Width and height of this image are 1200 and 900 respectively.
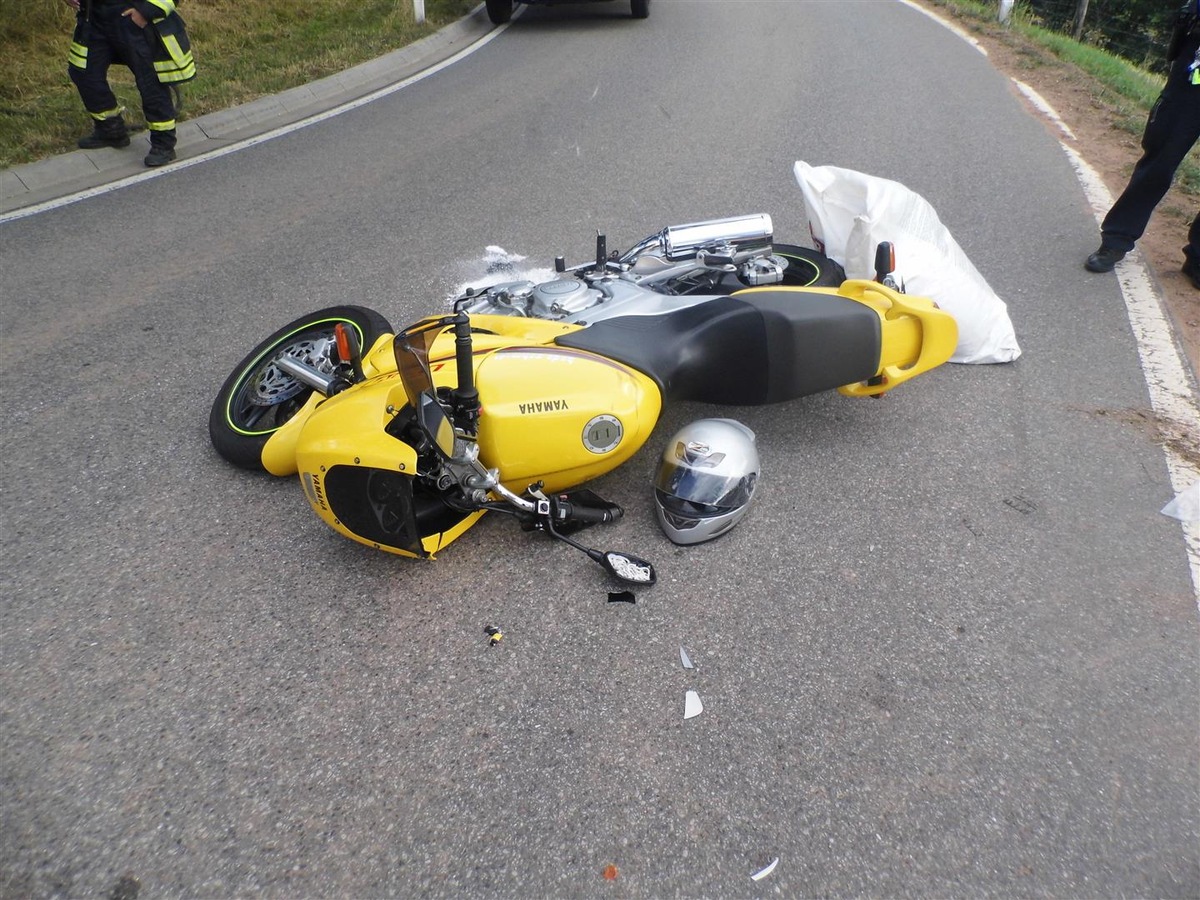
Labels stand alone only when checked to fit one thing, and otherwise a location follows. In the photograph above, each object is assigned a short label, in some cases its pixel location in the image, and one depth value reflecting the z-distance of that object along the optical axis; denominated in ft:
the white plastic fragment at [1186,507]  9.98
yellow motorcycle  8.34
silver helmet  9.24
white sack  12.65
